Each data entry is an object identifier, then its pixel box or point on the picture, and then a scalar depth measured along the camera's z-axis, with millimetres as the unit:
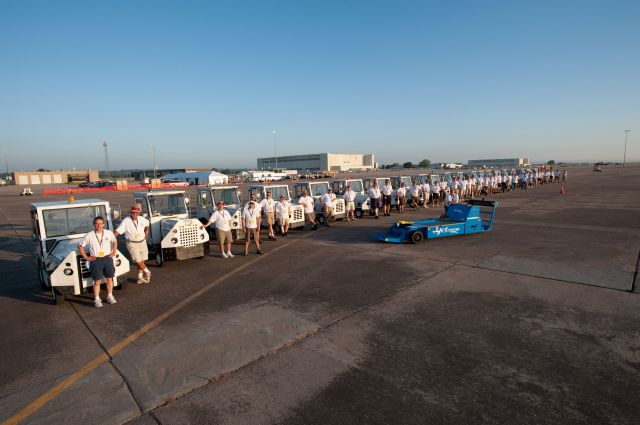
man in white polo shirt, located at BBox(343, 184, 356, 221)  16547
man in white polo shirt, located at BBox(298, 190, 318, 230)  14375
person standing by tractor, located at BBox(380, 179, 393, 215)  17562
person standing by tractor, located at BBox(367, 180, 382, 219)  17125
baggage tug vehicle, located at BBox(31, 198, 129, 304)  6516
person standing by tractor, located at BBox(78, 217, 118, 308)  6461
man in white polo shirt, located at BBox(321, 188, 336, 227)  15391
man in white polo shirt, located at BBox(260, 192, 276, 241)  12695
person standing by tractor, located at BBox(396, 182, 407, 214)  18714
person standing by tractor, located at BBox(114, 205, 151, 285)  7793
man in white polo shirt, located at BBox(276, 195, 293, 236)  13125
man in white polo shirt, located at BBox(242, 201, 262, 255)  10367
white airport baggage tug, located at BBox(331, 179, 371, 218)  17656
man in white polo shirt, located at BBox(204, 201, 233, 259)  9930
